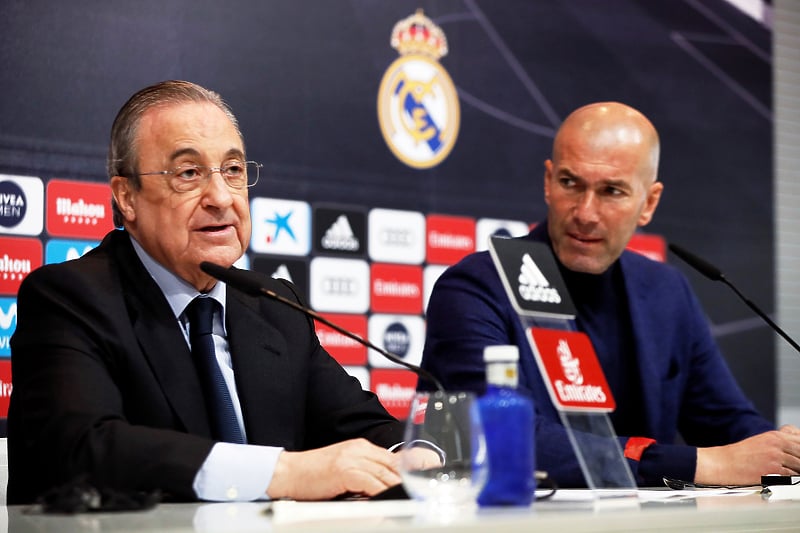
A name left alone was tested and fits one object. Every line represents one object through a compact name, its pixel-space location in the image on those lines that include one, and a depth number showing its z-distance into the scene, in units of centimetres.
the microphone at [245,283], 484
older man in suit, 478
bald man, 553
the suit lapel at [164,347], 504
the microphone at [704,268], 531
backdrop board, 584
